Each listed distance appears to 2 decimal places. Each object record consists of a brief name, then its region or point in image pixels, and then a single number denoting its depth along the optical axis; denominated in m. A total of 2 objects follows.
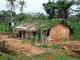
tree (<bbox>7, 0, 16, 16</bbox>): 41.36
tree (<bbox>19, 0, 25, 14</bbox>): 41.66
